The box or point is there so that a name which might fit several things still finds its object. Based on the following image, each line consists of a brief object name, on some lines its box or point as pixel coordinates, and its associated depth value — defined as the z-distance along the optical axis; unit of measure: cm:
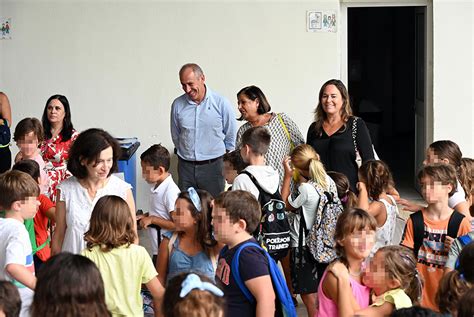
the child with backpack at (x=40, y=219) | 672
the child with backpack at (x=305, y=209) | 685
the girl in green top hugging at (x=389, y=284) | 477
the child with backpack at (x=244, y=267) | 483
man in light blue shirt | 892
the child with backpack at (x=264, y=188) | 657
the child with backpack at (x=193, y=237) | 562
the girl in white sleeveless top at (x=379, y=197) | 679
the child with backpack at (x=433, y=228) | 594
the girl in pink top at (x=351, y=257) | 494
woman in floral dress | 823
